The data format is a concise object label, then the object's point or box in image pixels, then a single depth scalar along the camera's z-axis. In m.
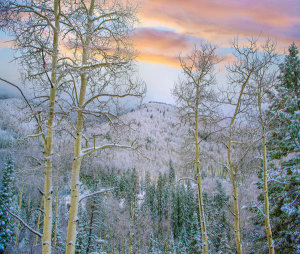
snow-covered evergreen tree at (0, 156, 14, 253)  20.06
